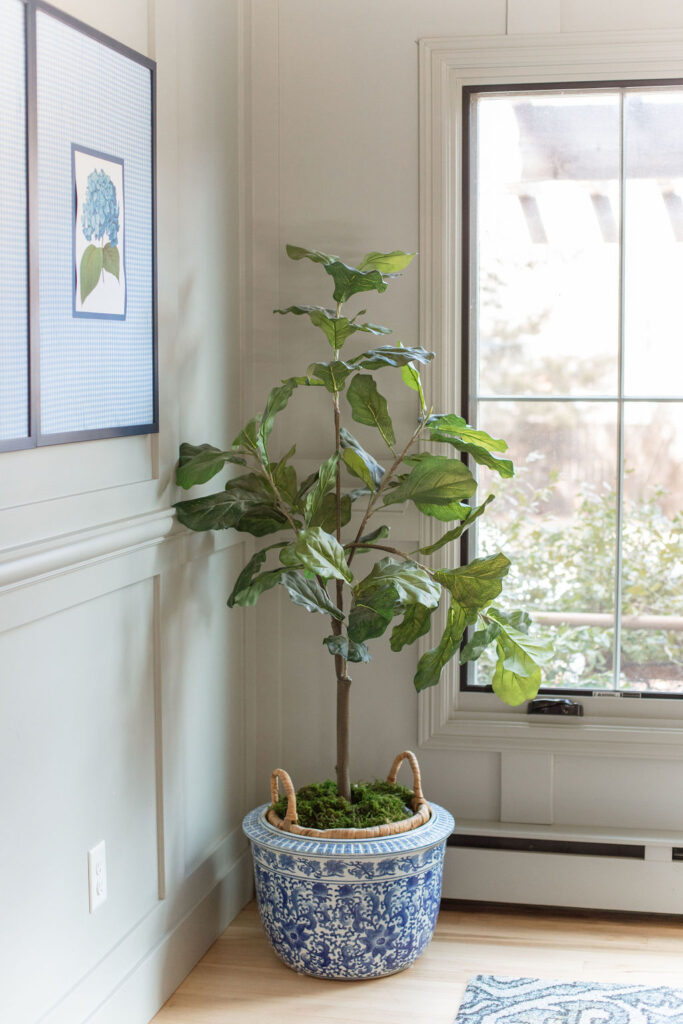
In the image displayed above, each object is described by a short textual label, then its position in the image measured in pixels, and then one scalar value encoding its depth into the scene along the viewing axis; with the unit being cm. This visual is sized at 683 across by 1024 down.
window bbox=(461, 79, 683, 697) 270
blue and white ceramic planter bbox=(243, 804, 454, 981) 229
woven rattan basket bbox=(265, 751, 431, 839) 234
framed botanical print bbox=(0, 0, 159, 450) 169
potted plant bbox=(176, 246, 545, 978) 230
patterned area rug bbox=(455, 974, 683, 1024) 223
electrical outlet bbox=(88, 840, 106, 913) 196
